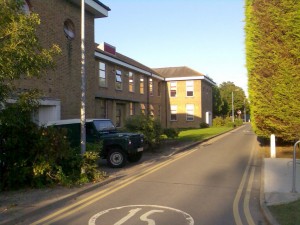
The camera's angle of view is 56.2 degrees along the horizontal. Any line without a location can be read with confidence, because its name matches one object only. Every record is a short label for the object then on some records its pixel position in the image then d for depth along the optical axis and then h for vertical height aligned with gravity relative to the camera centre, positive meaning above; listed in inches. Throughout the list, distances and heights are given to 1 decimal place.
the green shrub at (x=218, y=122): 1629.0 -33.2
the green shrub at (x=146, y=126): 537.1 -18.3
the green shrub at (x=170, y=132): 643.9 -36.3
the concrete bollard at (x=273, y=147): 482.0 -53.4
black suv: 394.5 -33.0
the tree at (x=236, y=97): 2783.7 +187.6
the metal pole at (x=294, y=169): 264.0 -50.6
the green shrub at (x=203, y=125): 1496.8 -45.8
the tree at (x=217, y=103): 2203.7 +106.3
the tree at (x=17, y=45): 209.8 +55.4
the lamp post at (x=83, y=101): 320.3 +18.7
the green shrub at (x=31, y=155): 275.2 -37.5
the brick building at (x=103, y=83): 519.4 +112.3
